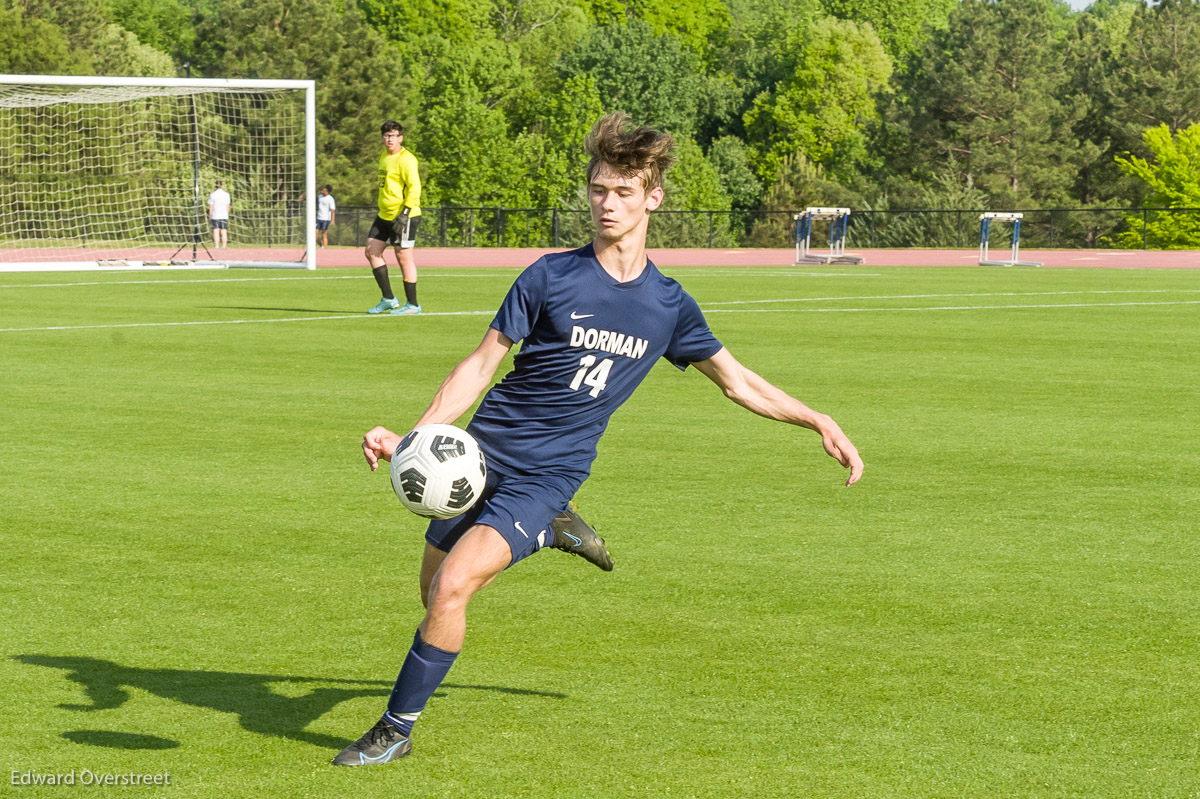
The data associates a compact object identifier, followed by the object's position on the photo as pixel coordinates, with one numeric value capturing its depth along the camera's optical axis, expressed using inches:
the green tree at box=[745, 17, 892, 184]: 3390.7
